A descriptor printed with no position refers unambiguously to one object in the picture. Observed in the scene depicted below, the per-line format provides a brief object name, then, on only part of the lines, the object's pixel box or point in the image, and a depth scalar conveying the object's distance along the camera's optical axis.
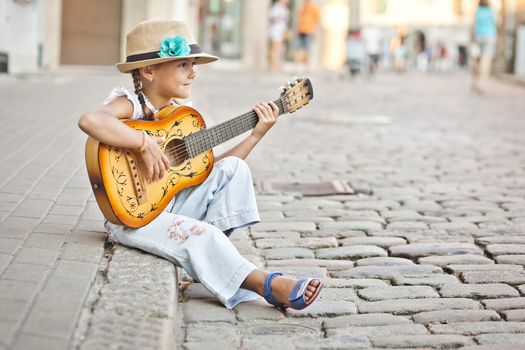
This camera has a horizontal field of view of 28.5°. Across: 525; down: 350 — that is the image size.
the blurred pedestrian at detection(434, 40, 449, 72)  54.97
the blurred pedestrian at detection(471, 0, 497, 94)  19.98
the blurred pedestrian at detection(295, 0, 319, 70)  26.22
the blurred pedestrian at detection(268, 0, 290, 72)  26.42
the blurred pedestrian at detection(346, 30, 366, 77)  26.86
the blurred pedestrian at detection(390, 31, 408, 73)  45.41
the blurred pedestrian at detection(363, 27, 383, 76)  30.47
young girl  4.15
